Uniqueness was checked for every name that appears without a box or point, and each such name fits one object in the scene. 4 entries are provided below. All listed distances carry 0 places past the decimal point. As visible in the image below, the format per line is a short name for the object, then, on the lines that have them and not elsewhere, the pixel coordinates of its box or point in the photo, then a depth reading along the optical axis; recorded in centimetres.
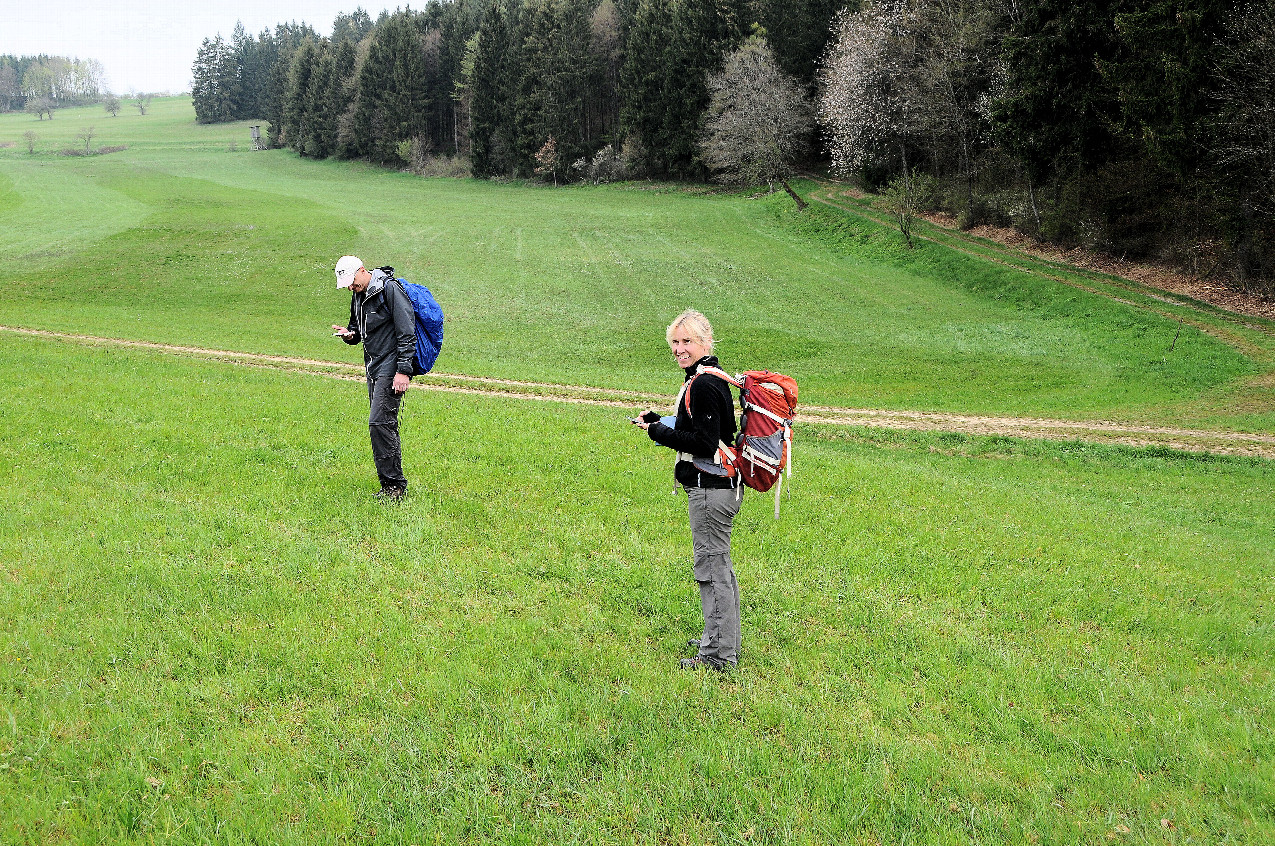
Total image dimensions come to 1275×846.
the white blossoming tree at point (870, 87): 4494
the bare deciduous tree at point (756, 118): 5612
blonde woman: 585
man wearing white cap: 909
